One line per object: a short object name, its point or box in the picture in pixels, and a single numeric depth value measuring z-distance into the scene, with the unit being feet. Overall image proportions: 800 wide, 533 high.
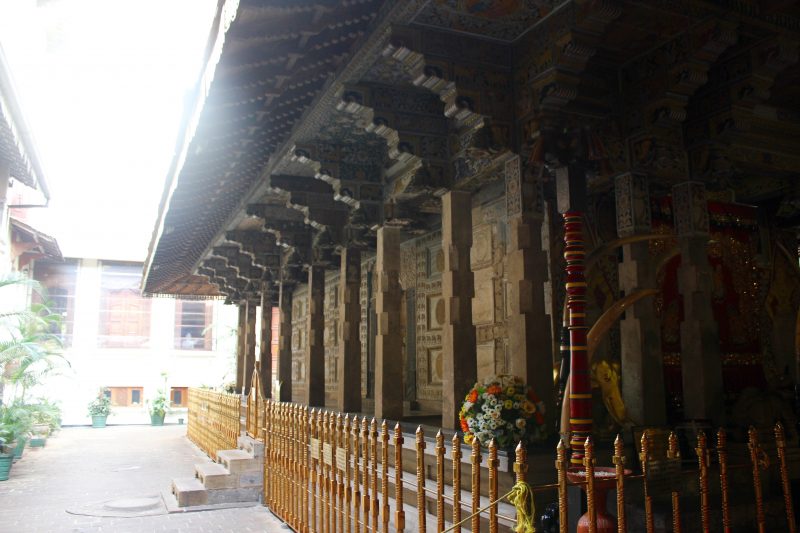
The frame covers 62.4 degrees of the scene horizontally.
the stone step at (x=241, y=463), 27.63
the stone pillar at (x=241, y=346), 55.99
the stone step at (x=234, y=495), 27.63
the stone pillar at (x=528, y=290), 18.12
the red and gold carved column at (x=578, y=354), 12.26
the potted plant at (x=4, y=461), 38.86
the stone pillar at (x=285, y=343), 43.27
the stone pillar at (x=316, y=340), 35.76
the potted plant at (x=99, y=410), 80.94
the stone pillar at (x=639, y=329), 19.60
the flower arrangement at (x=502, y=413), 16.10
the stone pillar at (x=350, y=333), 30.22
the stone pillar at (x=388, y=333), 24.94
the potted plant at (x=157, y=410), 80.94
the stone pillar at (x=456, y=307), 20.48
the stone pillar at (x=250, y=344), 53.62
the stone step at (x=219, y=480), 27.66
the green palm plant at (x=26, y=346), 43.21
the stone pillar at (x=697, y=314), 19.21
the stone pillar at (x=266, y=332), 47.21
